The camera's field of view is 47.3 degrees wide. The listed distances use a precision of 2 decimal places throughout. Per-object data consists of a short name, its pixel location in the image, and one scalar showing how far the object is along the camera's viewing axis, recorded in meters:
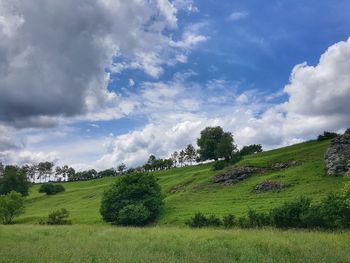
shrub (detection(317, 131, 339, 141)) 119.69
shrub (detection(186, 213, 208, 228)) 49.81
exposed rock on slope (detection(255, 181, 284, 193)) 71.12
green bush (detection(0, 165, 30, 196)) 137.54
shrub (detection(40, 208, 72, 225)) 71.06
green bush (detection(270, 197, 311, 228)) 41.19
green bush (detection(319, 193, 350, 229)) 36.93
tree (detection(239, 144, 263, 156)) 169.61
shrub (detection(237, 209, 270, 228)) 43.64
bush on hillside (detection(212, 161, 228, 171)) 104.50
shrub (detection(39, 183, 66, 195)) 135.62
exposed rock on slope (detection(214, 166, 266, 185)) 85.06
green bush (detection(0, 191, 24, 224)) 82.44
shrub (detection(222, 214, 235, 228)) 46.53
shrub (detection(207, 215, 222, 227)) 48.84
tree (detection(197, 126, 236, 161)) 144.00
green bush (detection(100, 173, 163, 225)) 64.50
